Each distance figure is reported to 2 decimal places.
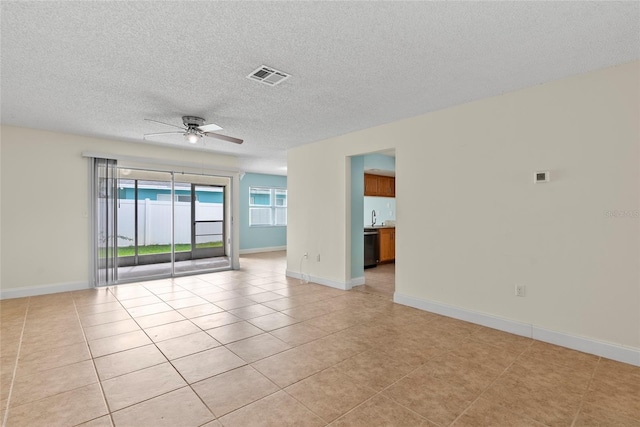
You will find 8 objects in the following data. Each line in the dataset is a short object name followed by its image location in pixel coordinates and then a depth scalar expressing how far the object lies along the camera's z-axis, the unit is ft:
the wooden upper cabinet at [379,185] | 24.08
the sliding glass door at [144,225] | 22.99
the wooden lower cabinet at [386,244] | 23.82
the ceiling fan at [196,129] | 13.20
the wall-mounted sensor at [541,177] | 9.99
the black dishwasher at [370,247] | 22.56
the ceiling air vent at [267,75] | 9.10
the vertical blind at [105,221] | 17.35
